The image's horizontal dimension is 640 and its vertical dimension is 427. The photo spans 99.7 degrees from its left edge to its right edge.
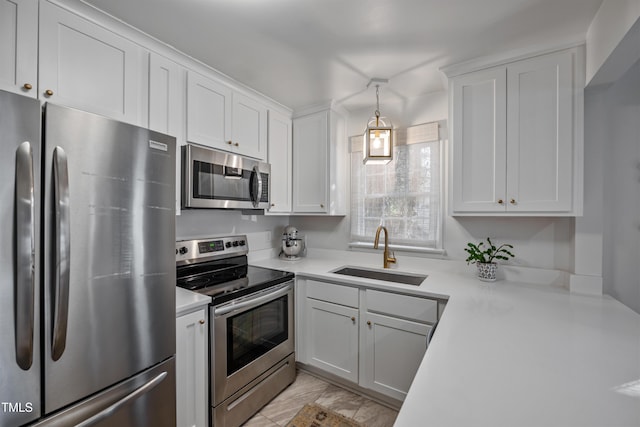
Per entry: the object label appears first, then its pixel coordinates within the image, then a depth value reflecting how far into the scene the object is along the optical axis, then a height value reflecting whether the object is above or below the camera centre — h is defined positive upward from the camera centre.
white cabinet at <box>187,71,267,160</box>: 1.83 +0.71
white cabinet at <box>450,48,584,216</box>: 1.59 +0.48
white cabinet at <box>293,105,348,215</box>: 2.55 +0.48
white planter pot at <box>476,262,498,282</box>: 1.93 -0.42
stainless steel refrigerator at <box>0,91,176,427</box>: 0.86 -0.22
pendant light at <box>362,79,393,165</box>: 2.00 +0.53
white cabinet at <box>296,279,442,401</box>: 1.78 -0.88
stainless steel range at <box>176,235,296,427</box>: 1.60 -0.76
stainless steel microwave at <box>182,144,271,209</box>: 1.76 +0.23
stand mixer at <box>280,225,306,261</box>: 2.73 -0.32
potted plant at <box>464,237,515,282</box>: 1.93 -0.32
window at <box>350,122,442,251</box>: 2.34 +0.19
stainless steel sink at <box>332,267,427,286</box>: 2.18 -0.54
